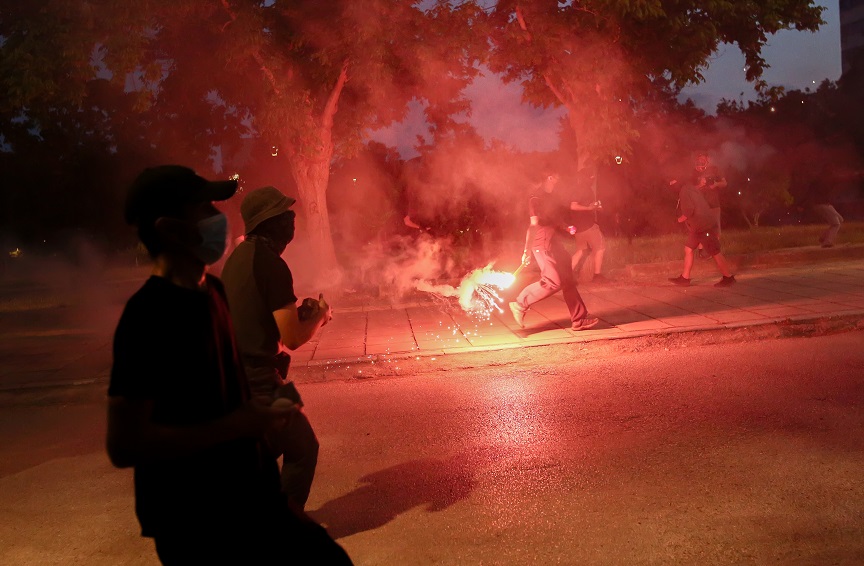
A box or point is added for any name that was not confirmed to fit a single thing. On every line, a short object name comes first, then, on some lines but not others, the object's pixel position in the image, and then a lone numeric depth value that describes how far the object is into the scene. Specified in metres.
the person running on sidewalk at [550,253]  7.91
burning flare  9.93
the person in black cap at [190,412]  1.70
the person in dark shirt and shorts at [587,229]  10.84
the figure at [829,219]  13.79
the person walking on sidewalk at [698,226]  10.38
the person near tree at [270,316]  3.05
